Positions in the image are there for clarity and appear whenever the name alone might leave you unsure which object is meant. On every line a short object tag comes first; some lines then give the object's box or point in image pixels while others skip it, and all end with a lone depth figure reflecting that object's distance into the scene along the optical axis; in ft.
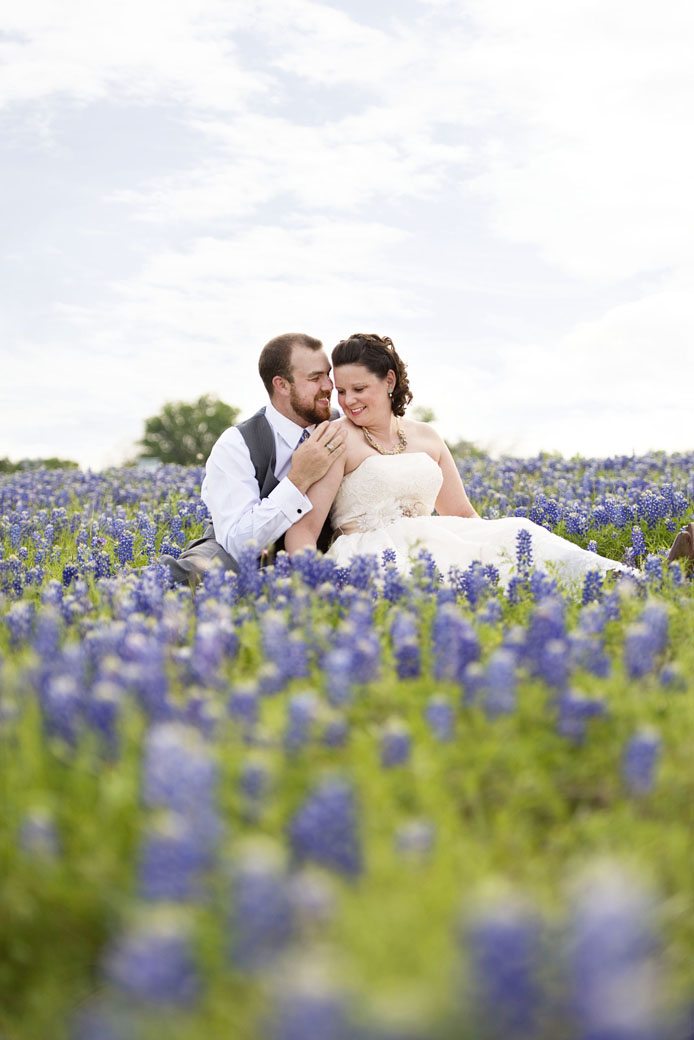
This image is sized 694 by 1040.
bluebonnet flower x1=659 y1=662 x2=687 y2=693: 11.43
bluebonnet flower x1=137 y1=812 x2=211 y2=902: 6.72
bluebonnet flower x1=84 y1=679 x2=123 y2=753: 9.60
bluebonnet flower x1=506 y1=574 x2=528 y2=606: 17.47
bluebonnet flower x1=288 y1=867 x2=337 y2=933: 6.34
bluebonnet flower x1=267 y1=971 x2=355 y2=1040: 5.10
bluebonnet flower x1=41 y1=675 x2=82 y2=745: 9.61
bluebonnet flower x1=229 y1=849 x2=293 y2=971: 6.03
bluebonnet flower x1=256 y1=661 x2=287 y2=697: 10.75
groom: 23.08
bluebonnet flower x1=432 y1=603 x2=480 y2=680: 11.08
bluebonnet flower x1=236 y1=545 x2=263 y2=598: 17.54
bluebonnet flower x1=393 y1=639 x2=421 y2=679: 11.62
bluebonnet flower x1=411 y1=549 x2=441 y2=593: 17.52
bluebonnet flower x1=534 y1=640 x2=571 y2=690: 10.46
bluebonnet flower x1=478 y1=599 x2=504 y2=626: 13.94
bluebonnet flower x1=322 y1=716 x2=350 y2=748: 9.17
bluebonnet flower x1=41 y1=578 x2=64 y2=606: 16.76
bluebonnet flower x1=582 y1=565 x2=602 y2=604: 17.25
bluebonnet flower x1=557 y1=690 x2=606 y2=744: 9.75
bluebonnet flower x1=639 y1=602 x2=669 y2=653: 11.21
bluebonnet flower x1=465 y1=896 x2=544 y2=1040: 5.37
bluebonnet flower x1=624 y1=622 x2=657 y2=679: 11.03
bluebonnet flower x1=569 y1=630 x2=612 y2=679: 11.29
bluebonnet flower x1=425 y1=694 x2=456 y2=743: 8.96
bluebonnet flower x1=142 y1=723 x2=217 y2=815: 7.18
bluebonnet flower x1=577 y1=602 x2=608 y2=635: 13.17
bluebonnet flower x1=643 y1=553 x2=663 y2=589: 18.20
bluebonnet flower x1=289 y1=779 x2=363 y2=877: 7.03
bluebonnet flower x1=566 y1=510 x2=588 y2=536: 29.32
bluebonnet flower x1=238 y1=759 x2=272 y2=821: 7.87
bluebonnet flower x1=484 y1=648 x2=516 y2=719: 9.50
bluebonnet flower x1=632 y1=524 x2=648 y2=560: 25.18
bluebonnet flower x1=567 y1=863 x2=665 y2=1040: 5.14
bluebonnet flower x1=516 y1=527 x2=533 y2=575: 19.89
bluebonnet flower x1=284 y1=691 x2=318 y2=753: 8.61
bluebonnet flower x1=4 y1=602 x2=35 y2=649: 15.58
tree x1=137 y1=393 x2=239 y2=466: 150.00
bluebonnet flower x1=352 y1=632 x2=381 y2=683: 10.82
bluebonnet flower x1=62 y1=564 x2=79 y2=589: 23.20
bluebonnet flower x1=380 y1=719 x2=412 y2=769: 8.68
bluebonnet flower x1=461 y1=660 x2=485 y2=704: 10.20
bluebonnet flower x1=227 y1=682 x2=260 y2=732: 9.29
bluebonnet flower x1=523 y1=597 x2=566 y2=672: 11.49
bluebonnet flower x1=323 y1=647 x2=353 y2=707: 9.78
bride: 23.49
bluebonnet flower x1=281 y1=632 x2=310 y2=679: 11.28
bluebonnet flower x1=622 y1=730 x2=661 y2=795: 8.41
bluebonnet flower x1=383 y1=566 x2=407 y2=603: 16.28
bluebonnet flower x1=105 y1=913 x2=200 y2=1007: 5.85
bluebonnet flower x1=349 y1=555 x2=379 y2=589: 17.29
